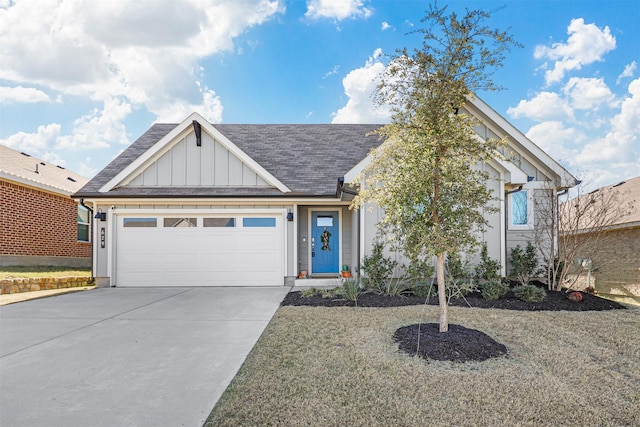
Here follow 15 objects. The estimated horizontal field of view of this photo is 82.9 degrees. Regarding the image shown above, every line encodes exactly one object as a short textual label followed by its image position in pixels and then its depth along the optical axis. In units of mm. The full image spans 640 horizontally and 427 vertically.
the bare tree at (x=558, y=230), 8984
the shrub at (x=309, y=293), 8211
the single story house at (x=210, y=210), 10414
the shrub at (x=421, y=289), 8328
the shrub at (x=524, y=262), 9523
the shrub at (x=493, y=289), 7957
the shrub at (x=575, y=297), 7857
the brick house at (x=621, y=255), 11750
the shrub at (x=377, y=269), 8729
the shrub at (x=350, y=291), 7656
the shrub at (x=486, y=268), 8828
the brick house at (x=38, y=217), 11320
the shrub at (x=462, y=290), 7750
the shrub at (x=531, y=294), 7734
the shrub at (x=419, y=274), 7777
